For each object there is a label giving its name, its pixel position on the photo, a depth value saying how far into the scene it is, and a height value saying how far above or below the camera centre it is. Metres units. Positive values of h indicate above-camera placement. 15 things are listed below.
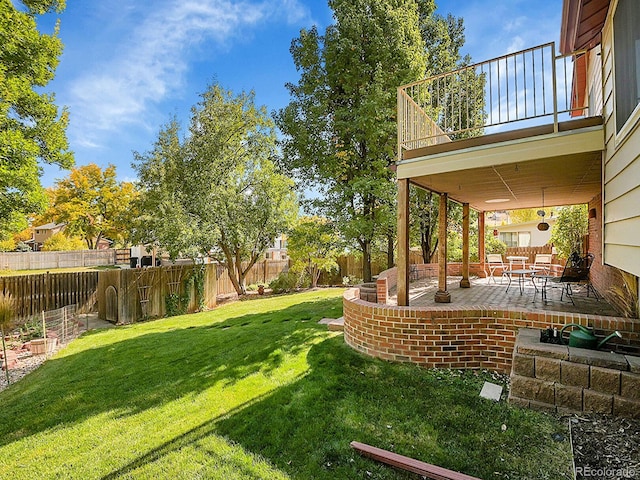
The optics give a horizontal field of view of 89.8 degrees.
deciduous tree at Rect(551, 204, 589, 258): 10.15 +0.22
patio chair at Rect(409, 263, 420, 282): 10.67 -1.18
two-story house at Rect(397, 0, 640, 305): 2.98 +1.29
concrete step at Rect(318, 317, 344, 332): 6.81 -1.87
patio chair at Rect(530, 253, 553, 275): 9.09 -0.68
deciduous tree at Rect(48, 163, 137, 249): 28.56 +3.76
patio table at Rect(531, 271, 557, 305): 6.35 -1.30
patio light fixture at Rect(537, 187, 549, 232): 9.57 +0.31
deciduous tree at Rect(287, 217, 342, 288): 10.69 +0.03
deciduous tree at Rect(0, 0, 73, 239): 8.20 +3.72
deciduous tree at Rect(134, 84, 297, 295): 12.52 +2.32
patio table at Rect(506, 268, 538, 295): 6.81 -0.76
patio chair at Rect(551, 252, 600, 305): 6.09 -0.76
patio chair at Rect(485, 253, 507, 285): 10.30 -0.85
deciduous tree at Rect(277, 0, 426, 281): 8.91 +3.80
